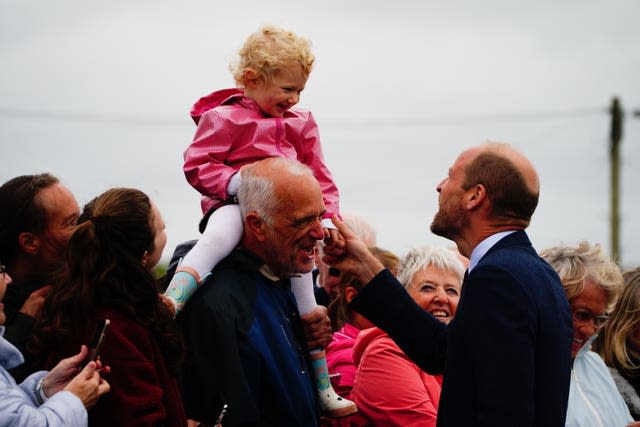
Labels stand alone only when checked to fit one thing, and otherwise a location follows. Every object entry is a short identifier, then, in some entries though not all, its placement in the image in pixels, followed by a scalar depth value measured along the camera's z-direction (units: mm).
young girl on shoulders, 9523
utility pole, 47125
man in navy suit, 8016
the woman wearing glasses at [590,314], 11781
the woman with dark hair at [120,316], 7852
